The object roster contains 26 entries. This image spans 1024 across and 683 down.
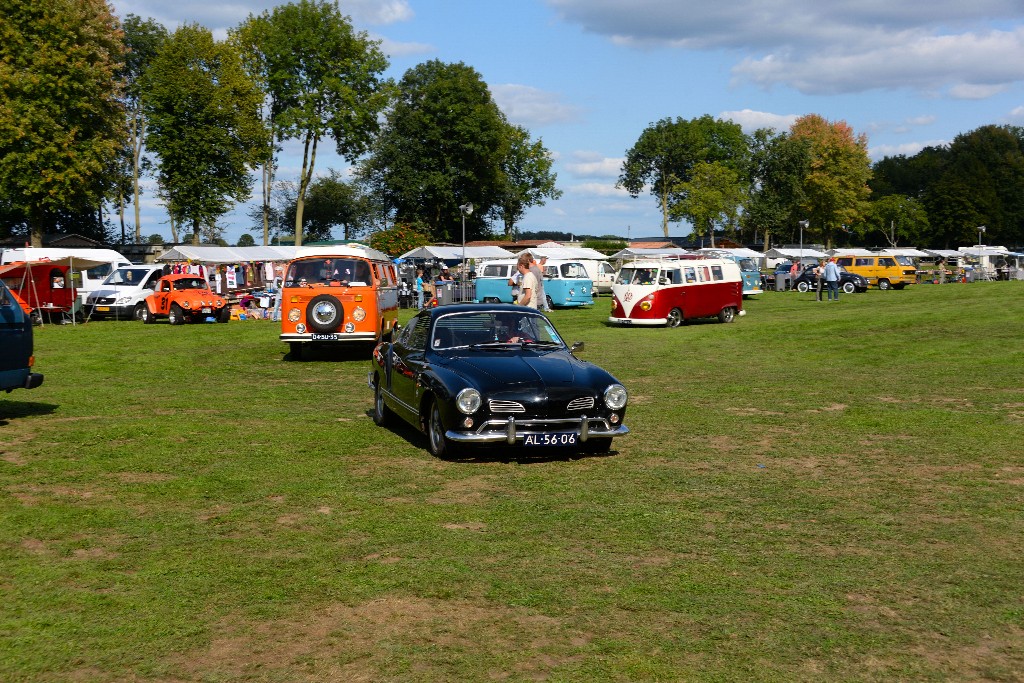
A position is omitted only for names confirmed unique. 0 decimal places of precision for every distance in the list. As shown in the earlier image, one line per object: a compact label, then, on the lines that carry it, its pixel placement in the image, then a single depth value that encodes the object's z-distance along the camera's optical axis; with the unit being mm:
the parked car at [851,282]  55156
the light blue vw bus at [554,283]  42094
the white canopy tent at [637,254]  58750
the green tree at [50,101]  49531
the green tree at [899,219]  118062
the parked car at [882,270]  57969
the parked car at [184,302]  34469
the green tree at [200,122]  62281
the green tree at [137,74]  71688
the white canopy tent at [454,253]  54094
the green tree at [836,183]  98312
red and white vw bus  31328
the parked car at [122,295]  36375
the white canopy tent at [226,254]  45656
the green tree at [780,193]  105000
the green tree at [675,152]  120625
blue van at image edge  12188
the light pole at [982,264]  70812
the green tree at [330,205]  105562
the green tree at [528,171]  107438
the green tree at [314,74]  65750
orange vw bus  20594
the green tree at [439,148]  77125
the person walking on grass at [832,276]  44156
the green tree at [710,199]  98269
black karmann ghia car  9797
